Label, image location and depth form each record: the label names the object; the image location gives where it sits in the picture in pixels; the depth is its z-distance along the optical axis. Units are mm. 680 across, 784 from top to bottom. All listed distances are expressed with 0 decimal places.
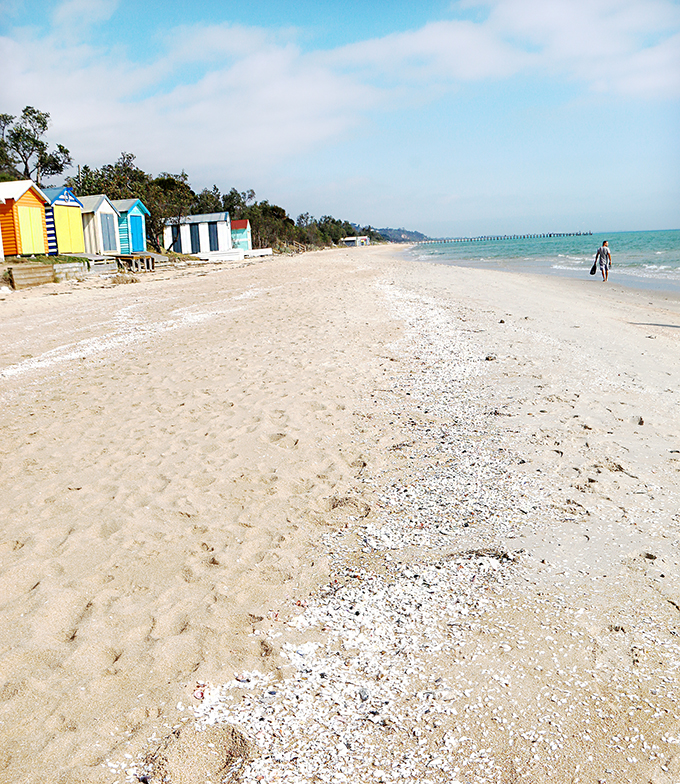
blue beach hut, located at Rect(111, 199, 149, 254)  36094
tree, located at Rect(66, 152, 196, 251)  43000
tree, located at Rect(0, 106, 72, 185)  48375
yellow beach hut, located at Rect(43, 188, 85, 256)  28167
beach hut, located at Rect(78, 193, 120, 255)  32125
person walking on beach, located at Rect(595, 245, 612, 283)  21981
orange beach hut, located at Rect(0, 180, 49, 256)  25016
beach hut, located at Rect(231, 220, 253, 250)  55188
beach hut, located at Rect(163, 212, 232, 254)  47844
